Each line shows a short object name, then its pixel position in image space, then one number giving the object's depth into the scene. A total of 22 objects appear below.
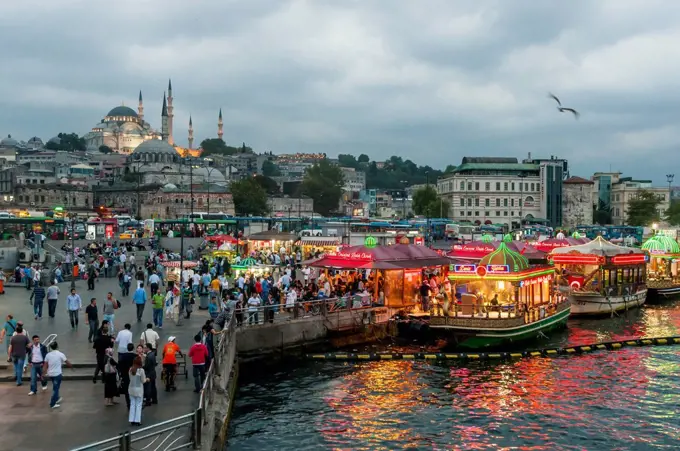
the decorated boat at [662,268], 39.41
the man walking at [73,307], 20.39
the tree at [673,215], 107.75
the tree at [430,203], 115.12
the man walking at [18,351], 14.54
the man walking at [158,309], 20.77
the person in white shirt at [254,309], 22.22
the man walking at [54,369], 13.04
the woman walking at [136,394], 12.03
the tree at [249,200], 125.69
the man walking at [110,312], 19.06
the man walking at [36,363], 13.91
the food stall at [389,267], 26.34
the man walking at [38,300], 22.16
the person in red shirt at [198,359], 14.22
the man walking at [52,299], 22.31
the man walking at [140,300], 21.80
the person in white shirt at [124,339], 14.46
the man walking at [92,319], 18.66
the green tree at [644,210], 108.94
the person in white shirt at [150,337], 15.01
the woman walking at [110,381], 13.11
